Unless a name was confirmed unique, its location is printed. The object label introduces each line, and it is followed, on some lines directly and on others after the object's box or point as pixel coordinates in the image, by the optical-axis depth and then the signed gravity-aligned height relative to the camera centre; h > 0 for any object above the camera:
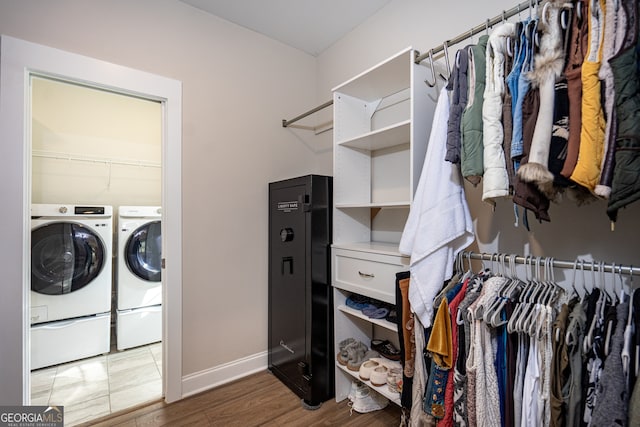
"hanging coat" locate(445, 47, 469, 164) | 1.12 +0.42
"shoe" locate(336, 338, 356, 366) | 1.84 -0.88
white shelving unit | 1.62 +0.16
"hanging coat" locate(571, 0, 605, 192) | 0.79 +0.23
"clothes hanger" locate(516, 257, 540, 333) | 0.95 -0.33
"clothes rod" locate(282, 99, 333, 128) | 2.24 +0.76
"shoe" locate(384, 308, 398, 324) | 1.62 -0.58
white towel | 1.22 -0.02
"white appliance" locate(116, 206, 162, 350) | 2.81 -0.63
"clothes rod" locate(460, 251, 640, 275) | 0.91 -0.18
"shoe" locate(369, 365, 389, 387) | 1.63 -0.91
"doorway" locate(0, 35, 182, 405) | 1.47 +0.22
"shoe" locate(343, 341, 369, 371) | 1.79 -0.89
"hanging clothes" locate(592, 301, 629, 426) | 0.74 -0.47
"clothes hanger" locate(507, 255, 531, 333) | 0.97 -0.33
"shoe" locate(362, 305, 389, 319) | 1.67 -0.58
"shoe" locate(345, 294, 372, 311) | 1.83 -0.57
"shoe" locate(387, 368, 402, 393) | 1.56 -0.90
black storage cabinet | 1.86 -0.51
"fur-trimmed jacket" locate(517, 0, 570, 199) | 0.86 +0.38
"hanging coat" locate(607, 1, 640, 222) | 0.71 +0.22
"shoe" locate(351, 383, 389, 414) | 1.78 -1.16
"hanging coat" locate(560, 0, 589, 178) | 0.82 +0.40
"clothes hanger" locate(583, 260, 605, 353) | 0.84 -0.33
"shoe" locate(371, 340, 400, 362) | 1.78 -0.86
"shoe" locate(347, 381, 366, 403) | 1.84 -1.11
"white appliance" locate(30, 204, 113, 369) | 2.41 -0.59
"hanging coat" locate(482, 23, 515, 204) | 0.98 +0.33
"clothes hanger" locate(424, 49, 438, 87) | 1.37 +0.68
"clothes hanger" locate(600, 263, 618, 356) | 0.81 -0.34
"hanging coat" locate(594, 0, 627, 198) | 0.76 +0.35
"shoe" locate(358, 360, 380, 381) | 1.68 -0.90
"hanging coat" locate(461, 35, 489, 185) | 1.04 +0.34
